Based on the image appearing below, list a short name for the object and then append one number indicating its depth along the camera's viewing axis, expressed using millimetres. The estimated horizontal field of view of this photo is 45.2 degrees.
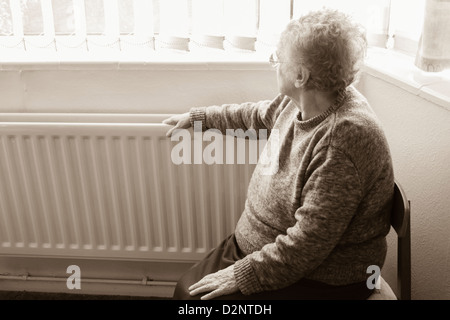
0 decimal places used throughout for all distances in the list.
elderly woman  1087
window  1622
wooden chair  1071
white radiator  1689
